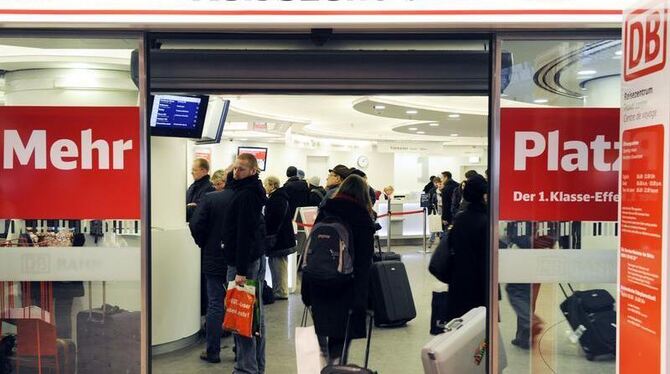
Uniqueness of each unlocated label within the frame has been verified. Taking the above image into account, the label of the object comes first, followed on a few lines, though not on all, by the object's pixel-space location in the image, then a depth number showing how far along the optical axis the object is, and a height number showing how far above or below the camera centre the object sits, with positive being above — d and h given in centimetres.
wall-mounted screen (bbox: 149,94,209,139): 467 +52
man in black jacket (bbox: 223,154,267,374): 380 -39
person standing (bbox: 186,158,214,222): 528 -3
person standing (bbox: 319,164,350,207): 568 +2
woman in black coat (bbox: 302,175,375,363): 361 -70
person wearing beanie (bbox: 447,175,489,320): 347 -46
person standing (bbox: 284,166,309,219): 761 -17
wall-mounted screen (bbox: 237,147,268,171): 1548 +64
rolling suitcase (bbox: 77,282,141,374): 265 -78
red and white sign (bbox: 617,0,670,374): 180 -4
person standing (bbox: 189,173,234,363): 441 -53
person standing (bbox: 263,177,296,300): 601 -64
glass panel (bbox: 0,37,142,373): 254 -13
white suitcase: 264 -82
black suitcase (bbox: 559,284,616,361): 256 -65
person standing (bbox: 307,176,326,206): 846 -21
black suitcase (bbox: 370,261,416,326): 380 -81
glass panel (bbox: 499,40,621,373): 249 -4
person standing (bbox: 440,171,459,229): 1034 -39
